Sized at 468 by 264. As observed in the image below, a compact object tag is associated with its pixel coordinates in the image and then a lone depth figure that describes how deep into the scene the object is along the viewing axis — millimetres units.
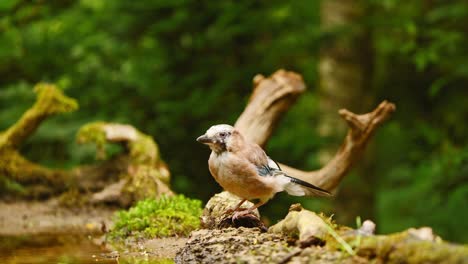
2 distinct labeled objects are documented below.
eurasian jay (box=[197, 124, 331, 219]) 8477
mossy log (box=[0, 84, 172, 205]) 13922
